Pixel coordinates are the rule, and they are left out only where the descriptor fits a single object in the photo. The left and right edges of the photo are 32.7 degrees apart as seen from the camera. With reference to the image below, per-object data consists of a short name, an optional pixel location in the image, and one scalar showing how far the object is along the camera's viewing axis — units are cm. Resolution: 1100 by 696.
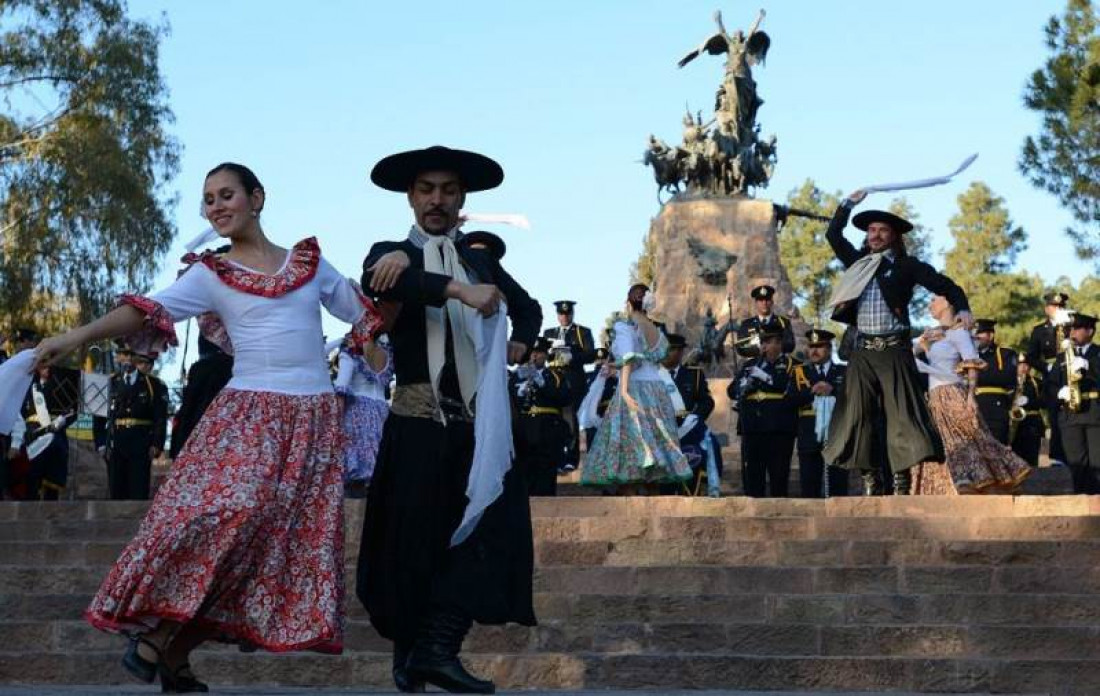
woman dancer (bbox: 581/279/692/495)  1664
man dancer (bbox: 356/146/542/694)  648
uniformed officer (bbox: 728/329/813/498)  1847
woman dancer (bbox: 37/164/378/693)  613
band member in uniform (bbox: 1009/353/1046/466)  2162
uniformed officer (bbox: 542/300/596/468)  2186
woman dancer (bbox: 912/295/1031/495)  1436
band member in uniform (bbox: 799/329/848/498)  1888
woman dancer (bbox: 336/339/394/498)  1608
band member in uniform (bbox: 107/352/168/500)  1917
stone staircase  884
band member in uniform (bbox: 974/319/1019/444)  2069
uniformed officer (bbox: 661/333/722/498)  1833
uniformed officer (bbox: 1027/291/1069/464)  1836
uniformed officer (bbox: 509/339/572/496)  1878
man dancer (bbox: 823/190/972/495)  1264
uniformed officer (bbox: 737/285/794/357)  1895
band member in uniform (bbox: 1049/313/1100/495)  1797
